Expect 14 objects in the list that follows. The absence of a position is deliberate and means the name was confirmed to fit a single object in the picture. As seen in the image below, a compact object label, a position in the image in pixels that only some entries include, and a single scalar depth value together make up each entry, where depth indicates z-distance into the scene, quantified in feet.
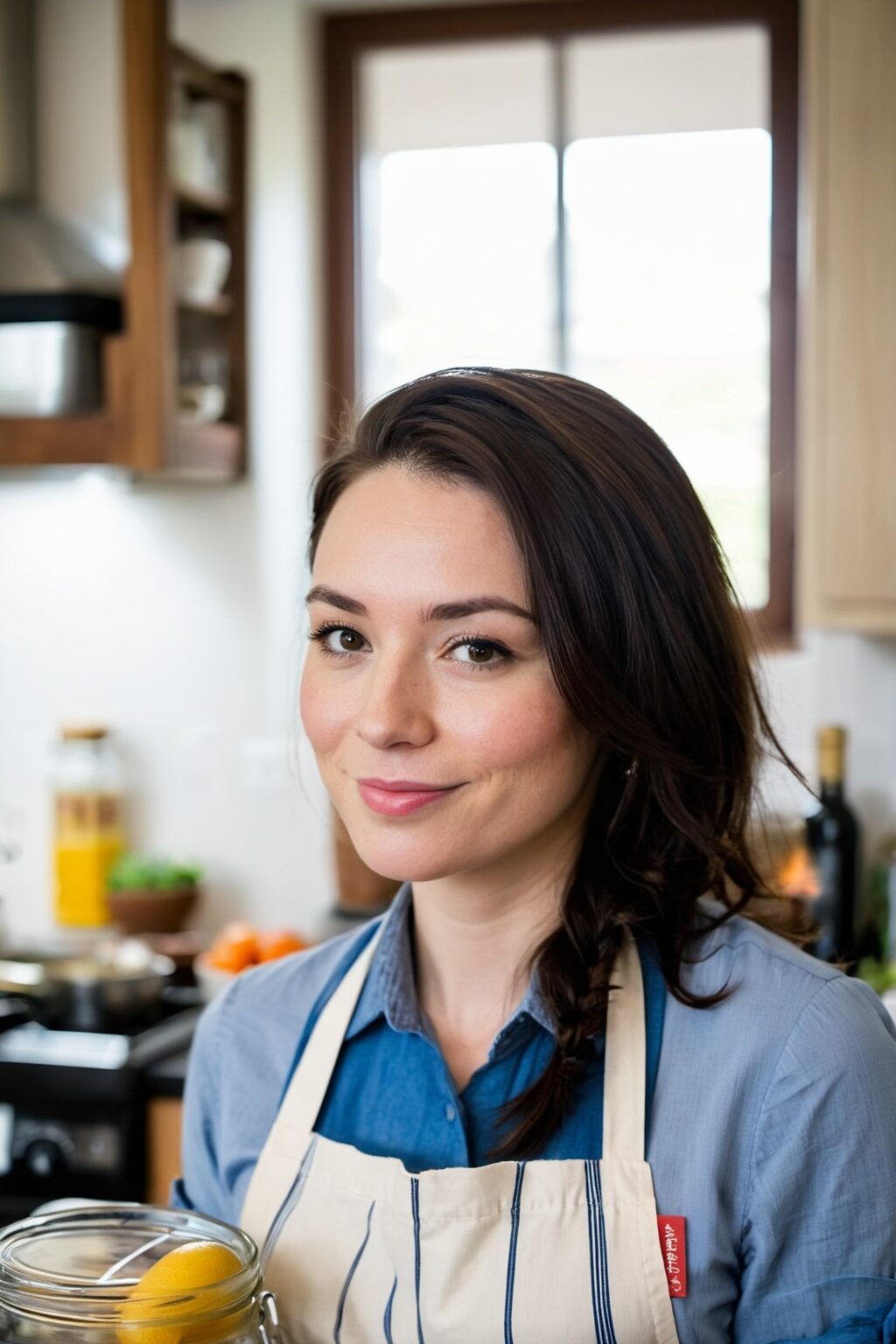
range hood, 9.57
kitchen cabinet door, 8.00
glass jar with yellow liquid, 10.79
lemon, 3.23
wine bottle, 8.68
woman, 3.78
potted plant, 10.40
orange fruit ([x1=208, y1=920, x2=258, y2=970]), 8.83
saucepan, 8.54
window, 10.18
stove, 8.04
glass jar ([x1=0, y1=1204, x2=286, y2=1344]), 3.25
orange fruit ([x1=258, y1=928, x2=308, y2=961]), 8.84
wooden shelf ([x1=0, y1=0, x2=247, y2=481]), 9.39
